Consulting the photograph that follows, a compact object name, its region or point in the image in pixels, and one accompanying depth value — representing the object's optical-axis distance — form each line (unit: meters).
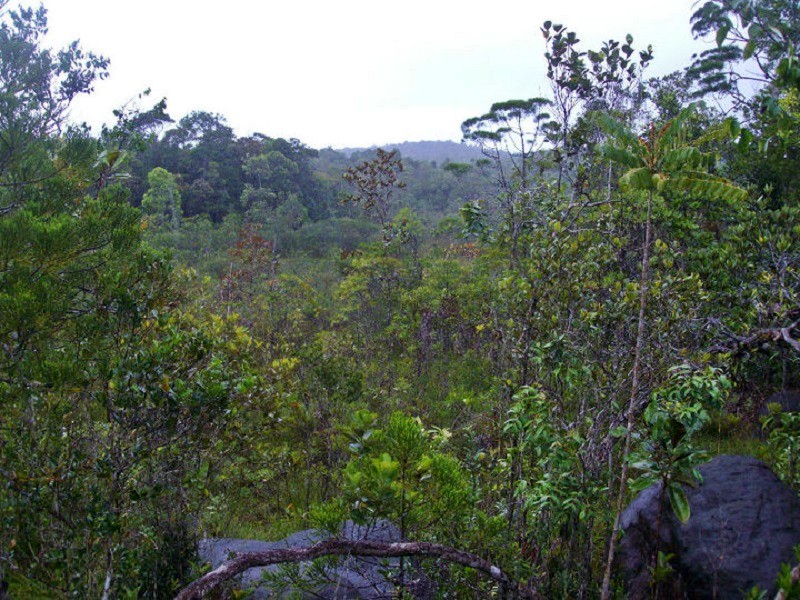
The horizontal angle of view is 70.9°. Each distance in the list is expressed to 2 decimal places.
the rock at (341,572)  2.64
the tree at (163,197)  21.08
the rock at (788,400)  5.39
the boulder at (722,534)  2.78
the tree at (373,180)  10.74
